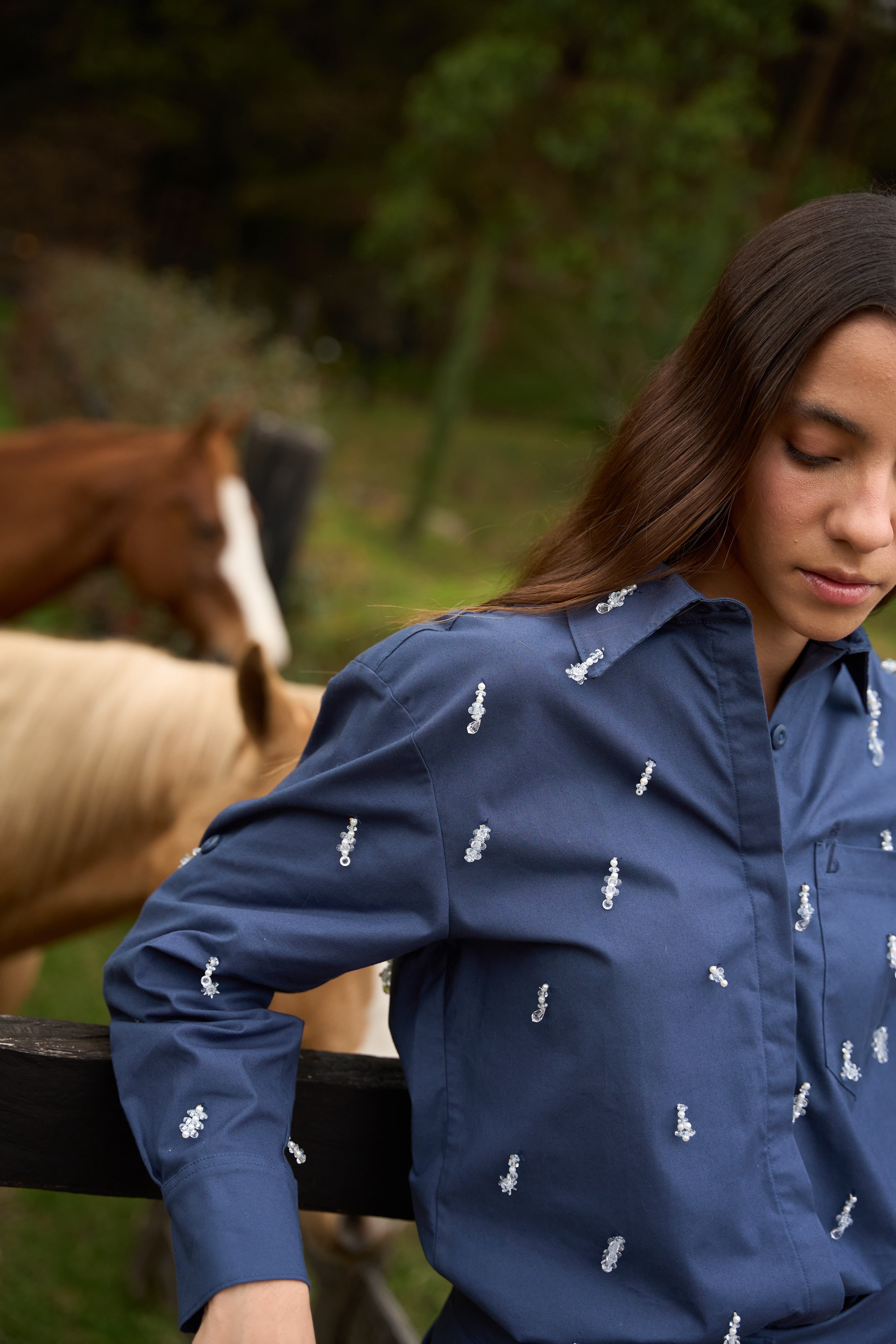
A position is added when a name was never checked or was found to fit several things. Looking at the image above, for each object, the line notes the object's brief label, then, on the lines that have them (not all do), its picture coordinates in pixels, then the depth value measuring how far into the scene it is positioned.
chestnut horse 3.58
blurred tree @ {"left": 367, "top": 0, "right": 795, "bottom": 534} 10.13
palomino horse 1.68
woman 0.89
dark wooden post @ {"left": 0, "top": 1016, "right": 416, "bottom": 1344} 0.94
